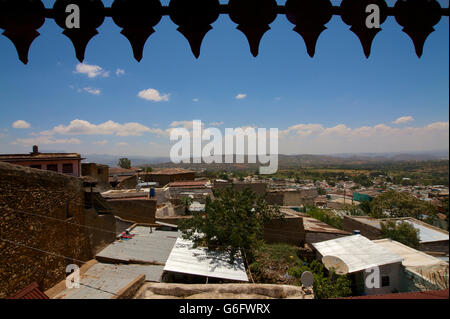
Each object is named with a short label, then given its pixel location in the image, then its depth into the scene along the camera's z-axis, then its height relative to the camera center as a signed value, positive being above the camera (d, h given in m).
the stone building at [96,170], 20.98 -1.44
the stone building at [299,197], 31.62 -6.09
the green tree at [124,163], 49.70 -1.50
